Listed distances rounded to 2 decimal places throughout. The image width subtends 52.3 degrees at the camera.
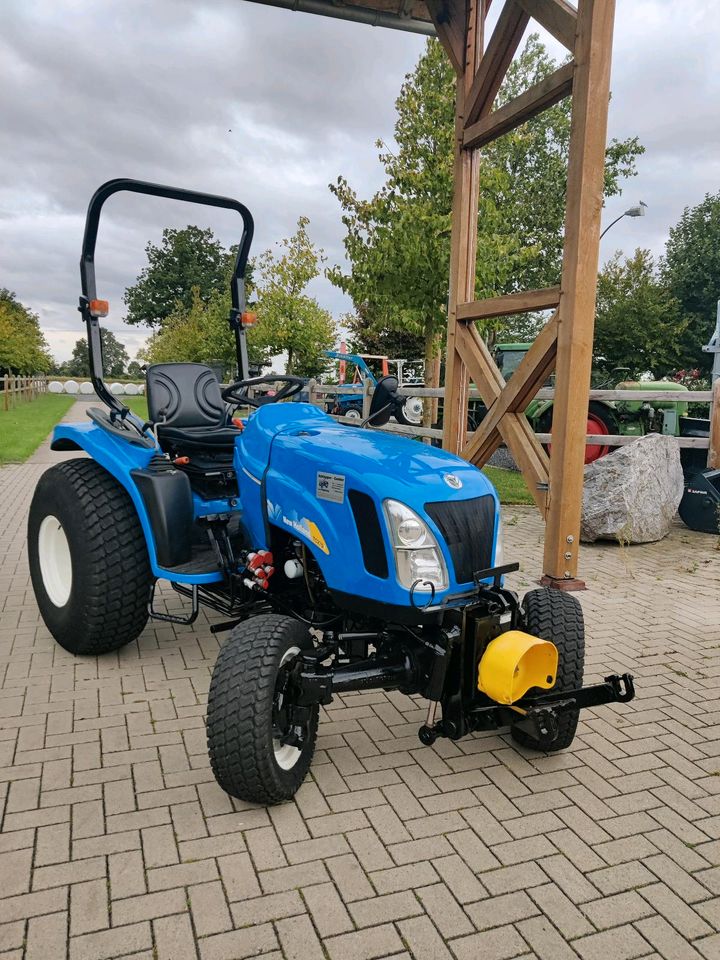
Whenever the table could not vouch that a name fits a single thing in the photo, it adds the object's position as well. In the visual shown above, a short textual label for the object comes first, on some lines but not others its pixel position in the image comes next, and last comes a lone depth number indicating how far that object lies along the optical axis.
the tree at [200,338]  24.06
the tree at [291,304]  21.66
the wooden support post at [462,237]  5.59
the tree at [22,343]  26.54
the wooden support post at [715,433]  7.09
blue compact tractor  2.44
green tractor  10.44
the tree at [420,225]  9.42
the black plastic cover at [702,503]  7.01
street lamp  17.58
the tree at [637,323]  23.75
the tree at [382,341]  26.41
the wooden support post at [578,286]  4.44
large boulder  6.44
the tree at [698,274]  25.52
